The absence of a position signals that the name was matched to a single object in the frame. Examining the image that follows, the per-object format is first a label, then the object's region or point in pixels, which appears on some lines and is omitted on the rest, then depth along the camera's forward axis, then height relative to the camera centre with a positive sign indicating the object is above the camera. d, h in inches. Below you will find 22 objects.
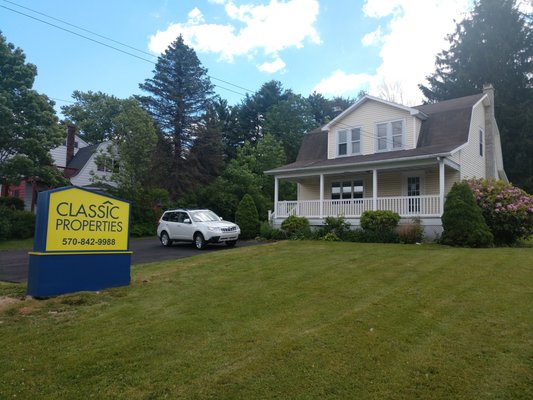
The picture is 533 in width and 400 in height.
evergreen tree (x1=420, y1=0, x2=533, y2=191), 1263.5 +566.4
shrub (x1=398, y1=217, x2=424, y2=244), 602.5 -8.4
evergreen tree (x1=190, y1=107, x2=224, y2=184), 1327.0 +241.6
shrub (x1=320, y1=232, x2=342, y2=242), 661.4 -19.0
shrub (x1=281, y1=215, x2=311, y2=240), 711.1 -2.1
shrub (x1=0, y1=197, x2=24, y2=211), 960.9 +42.9
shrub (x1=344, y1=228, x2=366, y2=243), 642.2 -14.4
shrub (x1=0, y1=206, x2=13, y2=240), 789.9 -6.6
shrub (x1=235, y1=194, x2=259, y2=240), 768.9 +9.7
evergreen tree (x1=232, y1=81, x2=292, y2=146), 1854.1 +534.5
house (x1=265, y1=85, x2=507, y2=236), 671.8 +130.9
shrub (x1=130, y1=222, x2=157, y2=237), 948.6 -15.5
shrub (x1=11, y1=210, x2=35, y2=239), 840.9 -10.3
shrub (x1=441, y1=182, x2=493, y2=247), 532.7 +11.4
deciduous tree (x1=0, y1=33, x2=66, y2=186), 835.4 +211.6
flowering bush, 577.6 +29.4
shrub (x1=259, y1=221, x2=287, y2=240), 735.1 -13.9
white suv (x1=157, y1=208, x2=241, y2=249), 630.5 -7.6
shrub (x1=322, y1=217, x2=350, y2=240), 683.4 +0.4
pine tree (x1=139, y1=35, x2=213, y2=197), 1416.1 +470.7
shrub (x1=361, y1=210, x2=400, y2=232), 634.8 +11.1
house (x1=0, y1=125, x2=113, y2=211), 1169.3 +173.3
